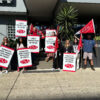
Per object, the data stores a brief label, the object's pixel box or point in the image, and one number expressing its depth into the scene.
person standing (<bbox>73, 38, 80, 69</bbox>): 5.27
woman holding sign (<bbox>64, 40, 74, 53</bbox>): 5.14
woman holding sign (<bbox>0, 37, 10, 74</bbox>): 5.01
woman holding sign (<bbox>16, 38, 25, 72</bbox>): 5.12
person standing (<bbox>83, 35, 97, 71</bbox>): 5.18
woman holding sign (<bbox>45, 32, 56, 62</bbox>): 5.94
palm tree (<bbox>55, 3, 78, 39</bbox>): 5.42
